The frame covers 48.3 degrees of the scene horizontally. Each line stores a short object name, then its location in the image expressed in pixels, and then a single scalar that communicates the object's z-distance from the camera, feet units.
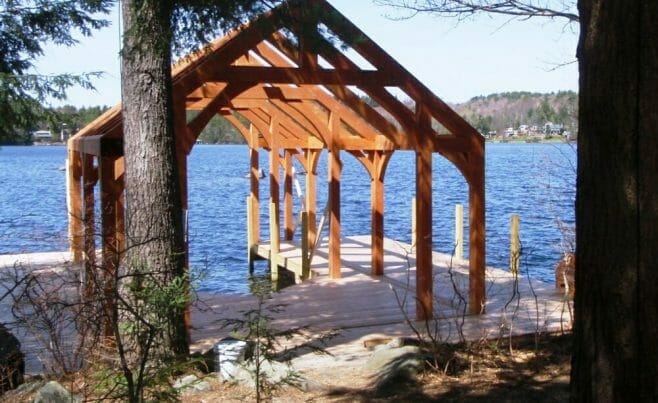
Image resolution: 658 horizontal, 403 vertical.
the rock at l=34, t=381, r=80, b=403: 15.70
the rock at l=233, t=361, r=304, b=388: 18.11
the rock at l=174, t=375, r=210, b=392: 18.96
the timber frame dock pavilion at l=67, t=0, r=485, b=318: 23.72
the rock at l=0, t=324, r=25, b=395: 19.17
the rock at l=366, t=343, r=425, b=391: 19.19
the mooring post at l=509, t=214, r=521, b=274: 40.20
